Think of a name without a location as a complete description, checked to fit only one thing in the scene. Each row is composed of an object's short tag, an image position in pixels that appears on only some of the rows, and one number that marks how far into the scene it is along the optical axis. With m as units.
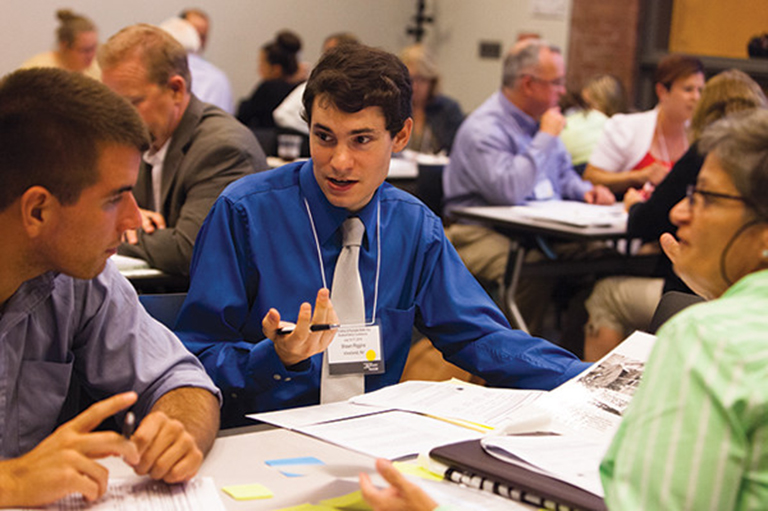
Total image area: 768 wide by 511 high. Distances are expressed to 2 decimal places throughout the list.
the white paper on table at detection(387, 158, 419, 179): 5.74
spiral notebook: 1.21
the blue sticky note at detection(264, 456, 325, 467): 1.41
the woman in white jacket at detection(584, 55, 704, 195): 4.93
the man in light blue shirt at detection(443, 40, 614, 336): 4.51
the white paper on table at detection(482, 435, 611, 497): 1.28
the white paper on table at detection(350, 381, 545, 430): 1.59
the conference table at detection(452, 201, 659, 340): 4.07
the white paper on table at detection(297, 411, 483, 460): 1.40
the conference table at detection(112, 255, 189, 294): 2.95
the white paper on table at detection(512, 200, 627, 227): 4.09
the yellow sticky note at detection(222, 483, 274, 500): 1.28
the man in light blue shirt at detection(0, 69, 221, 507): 1.22
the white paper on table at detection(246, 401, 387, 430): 1.52
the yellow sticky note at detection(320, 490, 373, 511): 1.27
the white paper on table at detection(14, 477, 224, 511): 1.21
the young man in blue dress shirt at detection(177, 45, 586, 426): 1.90
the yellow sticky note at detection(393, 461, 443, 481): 1.33
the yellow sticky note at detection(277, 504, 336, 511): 1.24
